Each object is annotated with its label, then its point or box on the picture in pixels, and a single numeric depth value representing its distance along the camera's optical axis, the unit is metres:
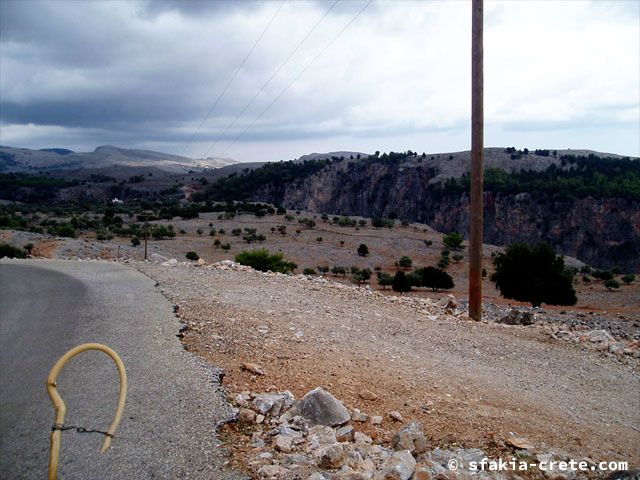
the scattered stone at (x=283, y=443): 4.46
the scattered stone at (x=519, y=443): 5.45
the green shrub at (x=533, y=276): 29.22
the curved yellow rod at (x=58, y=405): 2.59
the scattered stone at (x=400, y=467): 4.04
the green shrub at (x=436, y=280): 36.09
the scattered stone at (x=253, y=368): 6.38
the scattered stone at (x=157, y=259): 19.55
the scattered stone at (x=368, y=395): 6.17
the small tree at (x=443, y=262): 45.85
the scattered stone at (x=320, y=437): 4.60
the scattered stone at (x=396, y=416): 5.73
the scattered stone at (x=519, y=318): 12.87
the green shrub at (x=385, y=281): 35.66
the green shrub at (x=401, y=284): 33.75
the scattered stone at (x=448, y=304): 12.42
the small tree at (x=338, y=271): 39.72
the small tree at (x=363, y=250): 49.00
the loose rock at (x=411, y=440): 4.91
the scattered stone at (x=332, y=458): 4.13
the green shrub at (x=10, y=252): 25.31
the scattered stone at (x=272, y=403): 5.20
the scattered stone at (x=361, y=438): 4.98
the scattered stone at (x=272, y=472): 3.98
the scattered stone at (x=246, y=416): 5.00
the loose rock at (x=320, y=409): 5.13
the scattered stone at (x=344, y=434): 4.93
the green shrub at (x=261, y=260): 26.33
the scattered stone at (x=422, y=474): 4.08
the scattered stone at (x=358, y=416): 5.49
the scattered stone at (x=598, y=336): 10.55
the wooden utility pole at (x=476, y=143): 11.30
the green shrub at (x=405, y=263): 45.46
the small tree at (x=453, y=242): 55.81
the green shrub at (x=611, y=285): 40.62
